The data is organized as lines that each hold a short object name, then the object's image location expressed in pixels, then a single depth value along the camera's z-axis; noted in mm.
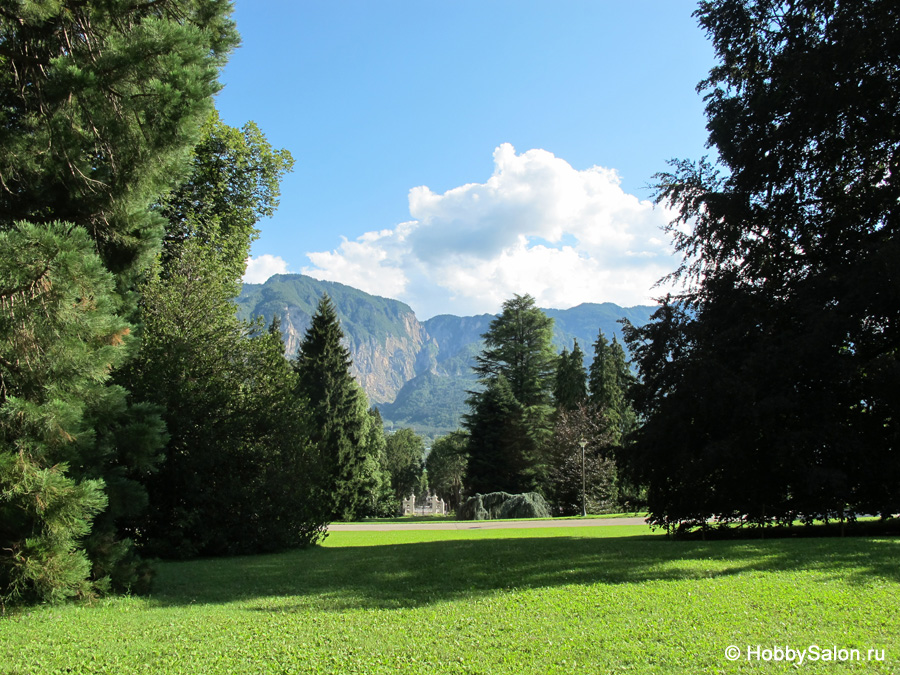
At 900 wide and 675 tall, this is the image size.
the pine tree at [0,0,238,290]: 6148
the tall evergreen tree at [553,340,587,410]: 47000
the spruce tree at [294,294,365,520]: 38750
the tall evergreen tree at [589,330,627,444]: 49812
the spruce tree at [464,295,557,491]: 39125
